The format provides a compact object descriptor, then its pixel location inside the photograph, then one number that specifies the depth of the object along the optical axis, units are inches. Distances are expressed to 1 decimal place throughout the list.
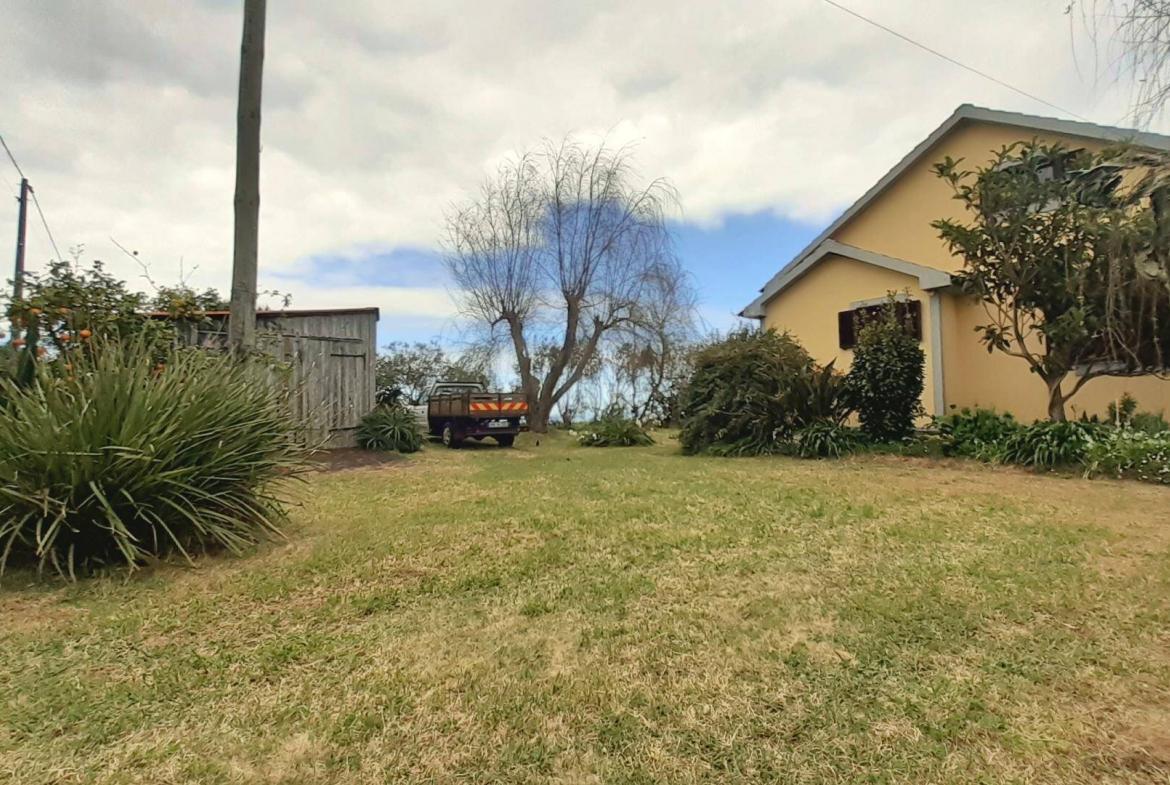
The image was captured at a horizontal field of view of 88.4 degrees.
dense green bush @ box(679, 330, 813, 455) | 420.5
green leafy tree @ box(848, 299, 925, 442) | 385.1
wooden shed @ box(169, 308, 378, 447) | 429.7
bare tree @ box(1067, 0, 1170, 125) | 154.3
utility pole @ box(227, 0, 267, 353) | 218.5
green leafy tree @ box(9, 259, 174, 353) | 209.0
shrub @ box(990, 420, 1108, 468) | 296.5
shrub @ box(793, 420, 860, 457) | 388.2
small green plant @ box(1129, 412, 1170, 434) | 299.8
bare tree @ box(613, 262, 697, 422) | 693.3
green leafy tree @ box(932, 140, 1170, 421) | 301.1
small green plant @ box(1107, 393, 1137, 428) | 340.8
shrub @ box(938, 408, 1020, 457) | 339.3
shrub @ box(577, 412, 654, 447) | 560.4
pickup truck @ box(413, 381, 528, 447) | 543.2
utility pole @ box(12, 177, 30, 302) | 521.3
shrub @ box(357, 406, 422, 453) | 475.2
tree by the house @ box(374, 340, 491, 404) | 770.8
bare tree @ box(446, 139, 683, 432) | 660.7
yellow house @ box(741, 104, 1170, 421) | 410.0
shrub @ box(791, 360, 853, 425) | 410.6
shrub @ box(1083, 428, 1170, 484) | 265.1
